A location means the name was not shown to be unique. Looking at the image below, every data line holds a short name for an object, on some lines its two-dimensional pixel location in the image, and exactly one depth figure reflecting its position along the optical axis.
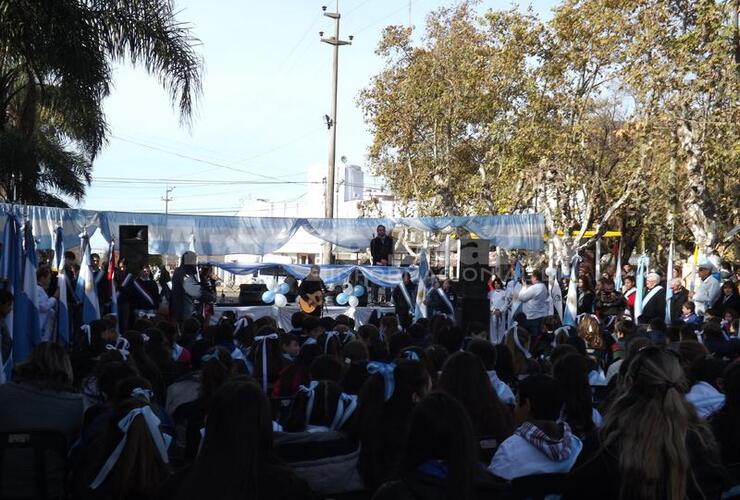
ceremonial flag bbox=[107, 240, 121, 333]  13.63
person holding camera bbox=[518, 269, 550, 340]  15.17
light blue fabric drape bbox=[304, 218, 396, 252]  18.66
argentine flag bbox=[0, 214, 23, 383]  9.88
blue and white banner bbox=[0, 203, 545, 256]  15.87
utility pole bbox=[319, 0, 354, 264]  31.70
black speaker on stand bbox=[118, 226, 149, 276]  15.62
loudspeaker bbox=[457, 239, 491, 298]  15.12
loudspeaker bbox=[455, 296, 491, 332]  14.77
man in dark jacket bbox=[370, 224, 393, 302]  18.47
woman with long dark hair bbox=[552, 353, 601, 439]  4.71
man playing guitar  16.77
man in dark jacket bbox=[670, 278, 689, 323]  15.45
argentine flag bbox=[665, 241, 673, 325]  15.57
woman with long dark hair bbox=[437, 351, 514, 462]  4.87
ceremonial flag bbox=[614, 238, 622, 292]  19.93
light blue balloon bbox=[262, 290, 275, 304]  18.80
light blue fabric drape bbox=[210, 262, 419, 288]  18.27
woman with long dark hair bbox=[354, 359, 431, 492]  4.74
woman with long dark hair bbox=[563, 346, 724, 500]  3.19
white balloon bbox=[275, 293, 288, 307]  18.27
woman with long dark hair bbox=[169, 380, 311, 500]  3.09
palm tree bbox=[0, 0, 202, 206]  10.51
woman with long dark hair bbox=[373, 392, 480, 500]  3.21
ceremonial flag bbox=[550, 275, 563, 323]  17.23
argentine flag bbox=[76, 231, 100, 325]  12.86
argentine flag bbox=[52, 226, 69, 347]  11.62
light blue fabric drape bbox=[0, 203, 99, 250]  15.52
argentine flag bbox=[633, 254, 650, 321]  16.75
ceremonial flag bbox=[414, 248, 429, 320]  15.95
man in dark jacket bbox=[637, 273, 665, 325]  15.37
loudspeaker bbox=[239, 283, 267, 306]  19.59
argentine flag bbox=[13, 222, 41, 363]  9.70
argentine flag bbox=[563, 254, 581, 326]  16.39
